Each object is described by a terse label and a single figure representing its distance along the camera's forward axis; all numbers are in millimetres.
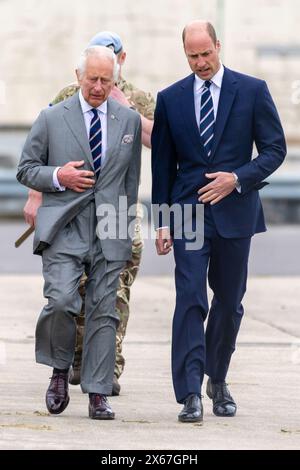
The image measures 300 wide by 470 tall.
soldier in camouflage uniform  15820
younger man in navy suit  14117
